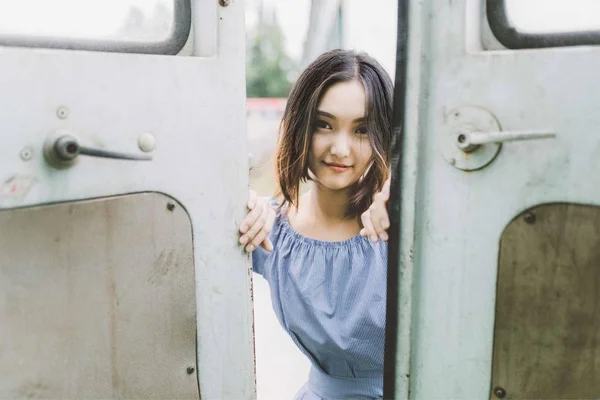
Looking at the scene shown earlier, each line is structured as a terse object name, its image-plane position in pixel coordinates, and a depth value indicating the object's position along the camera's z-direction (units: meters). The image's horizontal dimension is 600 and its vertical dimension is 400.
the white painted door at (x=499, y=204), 0.93
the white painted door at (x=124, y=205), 0.90
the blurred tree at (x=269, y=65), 18.30
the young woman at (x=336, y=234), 1.52
